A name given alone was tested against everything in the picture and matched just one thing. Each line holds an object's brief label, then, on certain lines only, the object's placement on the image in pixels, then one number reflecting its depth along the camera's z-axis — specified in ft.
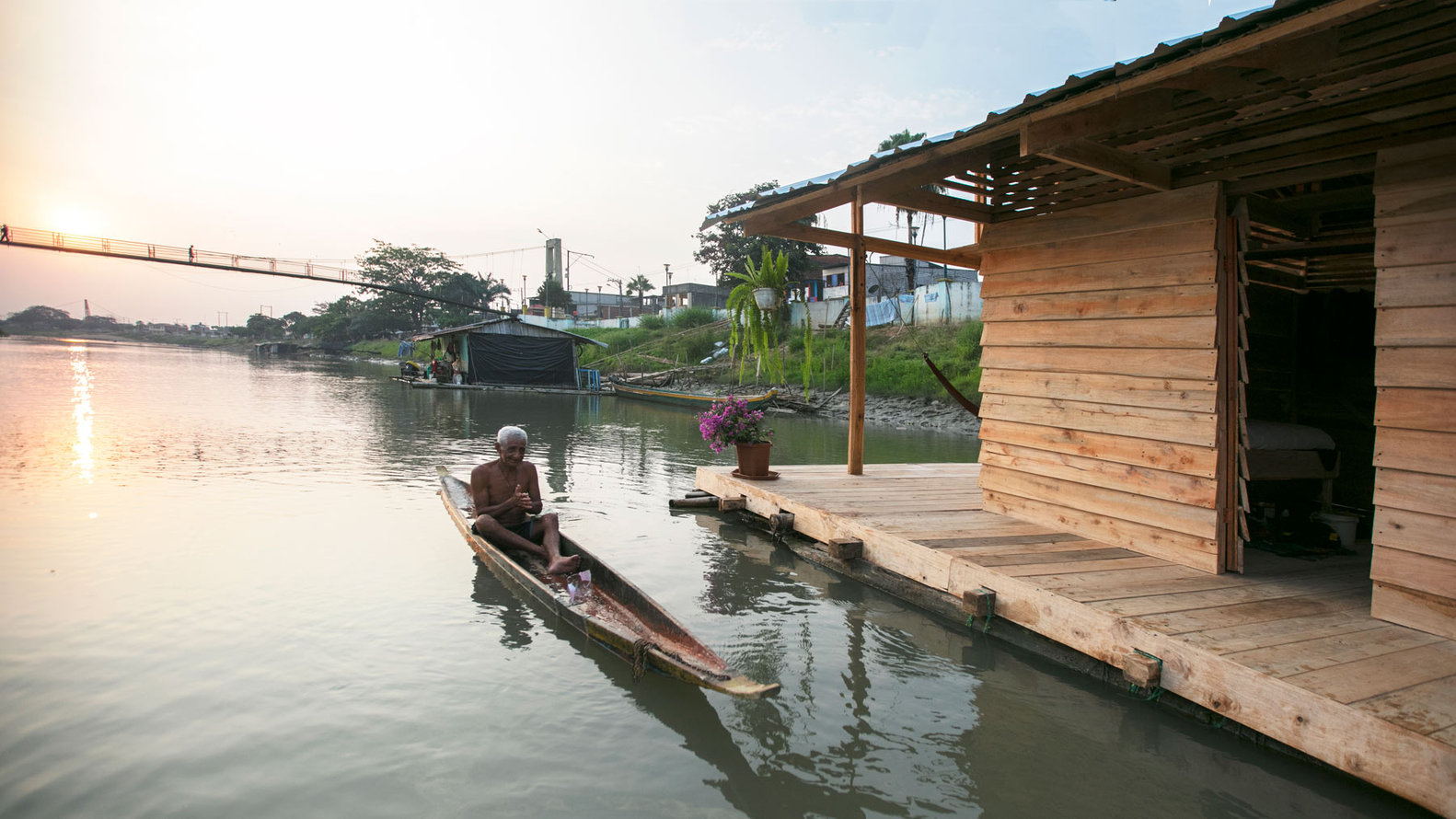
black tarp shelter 108.99
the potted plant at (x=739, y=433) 27.58
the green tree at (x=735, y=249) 116.26
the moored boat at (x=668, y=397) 85.25
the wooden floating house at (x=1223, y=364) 10.73
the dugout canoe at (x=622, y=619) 12.00
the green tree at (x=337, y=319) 245.04
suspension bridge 142.31
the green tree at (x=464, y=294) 205.37
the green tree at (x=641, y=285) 213.60
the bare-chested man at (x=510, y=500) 20.57
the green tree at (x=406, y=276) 222.07
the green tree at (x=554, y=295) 195.00
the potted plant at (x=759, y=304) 31.07
